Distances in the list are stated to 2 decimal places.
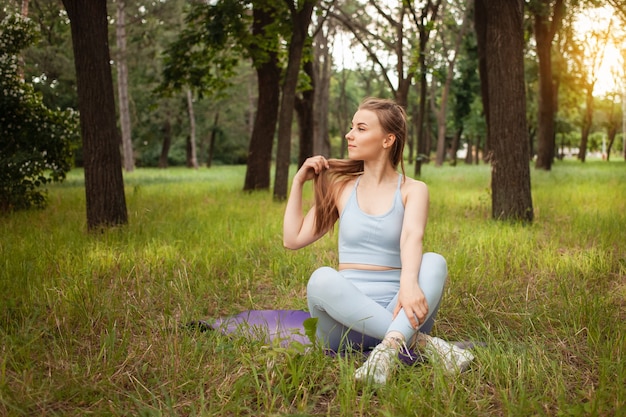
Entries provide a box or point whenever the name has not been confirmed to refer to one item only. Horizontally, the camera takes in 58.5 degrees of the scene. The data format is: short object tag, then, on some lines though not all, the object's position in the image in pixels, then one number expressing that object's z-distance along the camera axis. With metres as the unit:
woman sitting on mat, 3.02
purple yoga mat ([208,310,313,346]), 3.55
